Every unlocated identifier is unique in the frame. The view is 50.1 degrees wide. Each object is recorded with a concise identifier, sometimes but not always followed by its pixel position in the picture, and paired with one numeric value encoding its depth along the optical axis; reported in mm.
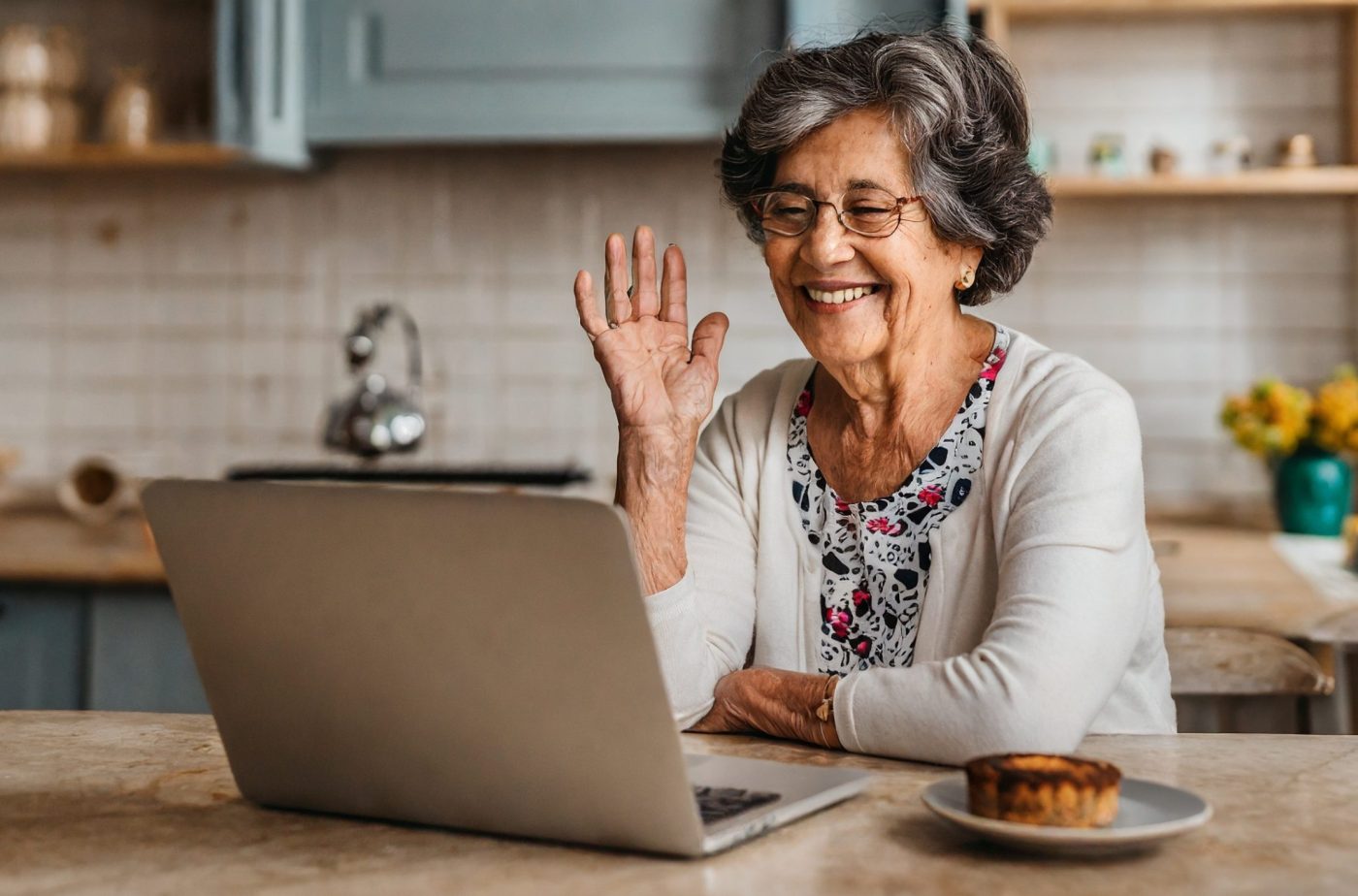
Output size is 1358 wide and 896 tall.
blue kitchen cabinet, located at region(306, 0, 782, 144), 2734
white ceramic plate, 817
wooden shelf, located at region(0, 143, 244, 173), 2912
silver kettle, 2820
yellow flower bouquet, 2721
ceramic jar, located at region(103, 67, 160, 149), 2986
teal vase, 2740
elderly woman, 1391
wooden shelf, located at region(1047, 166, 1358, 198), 2742
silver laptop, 814
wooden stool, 1899
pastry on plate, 841
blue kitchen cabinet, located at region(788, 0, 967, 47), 2604
